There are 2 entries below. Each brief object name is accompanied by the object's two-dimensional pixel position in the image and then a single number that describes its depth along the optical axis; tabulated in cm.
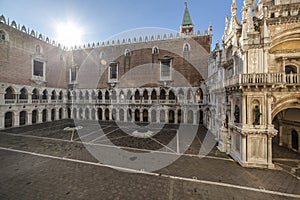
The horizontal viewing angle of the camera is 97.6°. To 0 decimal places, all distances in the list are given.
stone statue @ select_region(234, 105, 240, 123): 1105
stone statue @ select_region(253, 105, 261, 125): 1005
